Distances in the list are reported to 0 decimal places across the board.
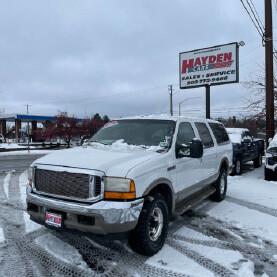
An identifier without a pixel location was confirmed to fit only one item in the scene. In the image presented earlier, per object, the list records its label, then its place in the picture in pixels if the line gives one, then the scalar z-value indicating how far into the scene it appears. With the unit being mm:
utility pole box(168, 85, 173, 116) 45094
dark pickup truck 10578
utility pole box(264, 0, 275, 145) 11578
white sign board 14883
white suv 3250
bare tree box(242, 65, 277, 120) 14357
